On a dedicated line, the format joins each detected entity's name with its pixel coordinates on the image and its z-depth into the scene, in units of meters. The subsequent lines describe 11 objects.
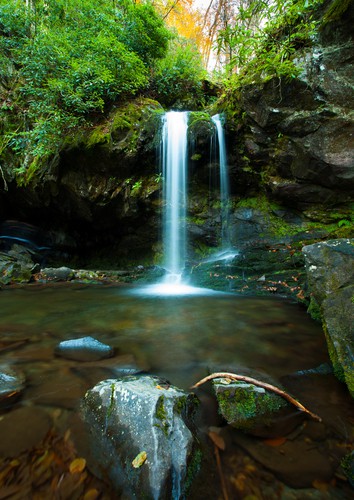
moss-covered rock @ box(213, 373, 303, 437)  1.53
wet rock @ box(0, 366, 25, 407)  1.77
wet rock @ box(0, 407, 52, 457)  1.38
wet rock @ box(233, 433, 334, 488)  1.25
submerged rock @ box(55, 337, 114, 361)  2.46
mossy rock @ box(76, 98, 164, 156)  7.80
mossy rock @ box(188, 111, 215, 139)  7.57
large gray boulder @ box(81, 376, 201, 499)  1.16
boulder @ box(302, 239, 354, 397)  1.82
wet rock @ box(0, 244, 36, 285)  7.57
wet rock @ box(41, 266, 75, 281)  8.09
